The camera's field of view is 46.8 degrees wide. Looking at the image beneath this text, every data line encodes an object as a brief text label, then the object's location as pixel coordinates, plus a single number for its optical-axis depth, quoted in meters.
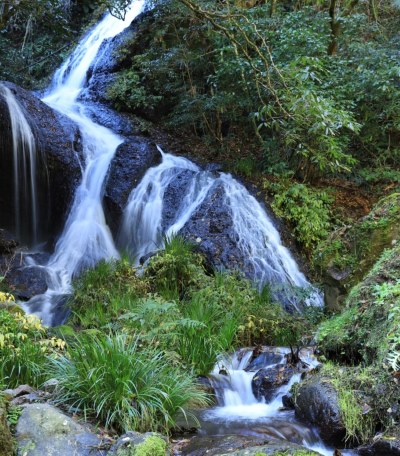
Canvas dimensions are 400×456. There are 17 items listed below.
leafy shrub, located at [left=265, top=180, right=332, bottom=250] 10.40
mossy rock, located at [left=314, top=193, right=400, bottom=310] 6.39
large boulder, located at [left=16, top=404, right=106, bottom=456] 2.97
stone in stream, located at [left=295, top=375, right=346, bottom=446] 3.79
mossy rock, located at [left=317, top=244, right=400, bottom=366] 4.11
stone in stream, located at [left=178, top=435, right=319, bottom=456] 3.02
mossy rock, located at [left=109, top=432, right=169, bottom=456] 3.02
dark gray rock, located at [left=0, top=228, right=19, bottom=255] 9.75
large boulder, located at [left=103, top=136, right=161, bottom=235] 10.72
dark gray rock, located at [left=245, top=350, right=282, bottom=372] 5.59
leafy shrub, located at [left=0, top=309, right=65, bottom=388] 4.24
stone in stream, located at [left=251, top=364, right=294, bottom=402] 4.97
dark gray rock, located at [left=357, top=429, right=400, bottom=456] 3.37
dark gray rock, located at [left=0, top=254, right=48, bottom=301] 8.52
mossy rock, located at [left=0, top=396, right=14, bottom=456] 2.77
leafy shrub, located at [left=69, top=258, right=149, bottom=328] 6.70
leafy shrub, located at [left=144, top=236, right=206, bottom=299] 7.77
